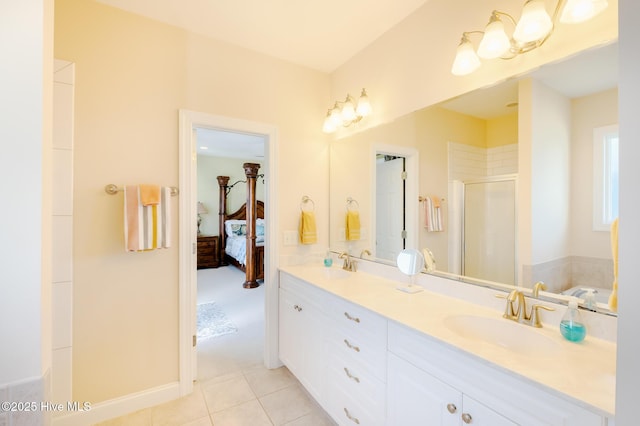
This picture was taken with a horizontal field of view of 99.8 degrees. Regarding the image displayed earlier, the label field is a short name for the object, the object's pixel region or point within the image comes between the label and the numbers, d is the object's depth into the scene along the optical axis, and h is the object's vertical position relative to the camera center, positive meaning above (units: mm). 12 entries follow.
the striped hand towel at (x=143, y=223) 1742 -67
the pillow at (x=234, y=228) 6285 -353
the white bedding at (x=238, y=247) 5359 -733
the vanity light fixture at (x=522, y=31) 1033 +792
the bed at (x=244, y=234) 4656 -468
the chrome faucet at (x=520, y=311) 1110 -417
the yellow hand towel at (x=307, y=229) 2393 -142
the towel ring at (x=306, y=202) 2457 +104
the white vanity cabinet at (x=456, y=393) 750 -591
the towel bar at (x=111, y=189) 1748 +154
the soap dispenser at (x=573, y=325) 970 -409
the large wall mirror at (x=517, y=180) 1045 +168
